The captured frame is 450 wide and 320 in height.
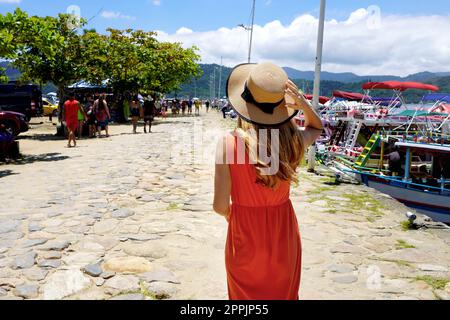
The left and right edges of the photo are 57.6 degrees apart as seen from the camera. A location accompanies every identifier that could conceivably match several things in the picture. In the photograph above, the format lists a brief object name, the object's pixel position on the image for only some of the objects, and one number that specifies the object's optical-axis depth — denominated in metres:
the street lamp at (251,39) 39.17
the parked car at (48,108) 35.25
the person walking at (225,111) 41.61
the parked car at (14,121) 16.28
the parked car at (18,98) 26.69
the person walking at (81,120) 17.73
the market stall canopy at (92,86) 27.42
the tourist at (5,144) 12.24
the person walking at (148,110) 21.36
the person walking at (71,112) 14.61
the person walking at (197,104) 52.94
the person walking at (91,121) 18.95
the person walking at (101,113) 18.39
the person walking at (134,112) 20.54
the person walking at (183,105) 52.06
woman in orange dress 2.17
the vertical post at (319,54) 9.62
